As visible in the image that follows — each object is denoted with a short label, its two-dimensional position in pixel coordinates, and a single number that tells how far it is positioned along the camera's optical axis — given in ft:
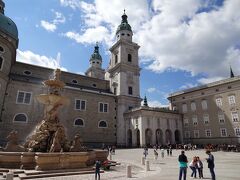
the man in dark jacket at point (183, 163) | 26.63
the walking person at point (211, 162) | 26.19
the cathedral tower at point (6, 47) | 95.61
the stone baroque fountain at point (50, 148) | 34.63
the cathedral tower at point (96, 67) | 205.26
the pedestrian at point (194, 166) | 31.23
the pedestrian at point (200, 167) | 30.45
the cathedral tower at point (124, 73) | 138.62
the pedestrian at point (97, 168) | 29.34
